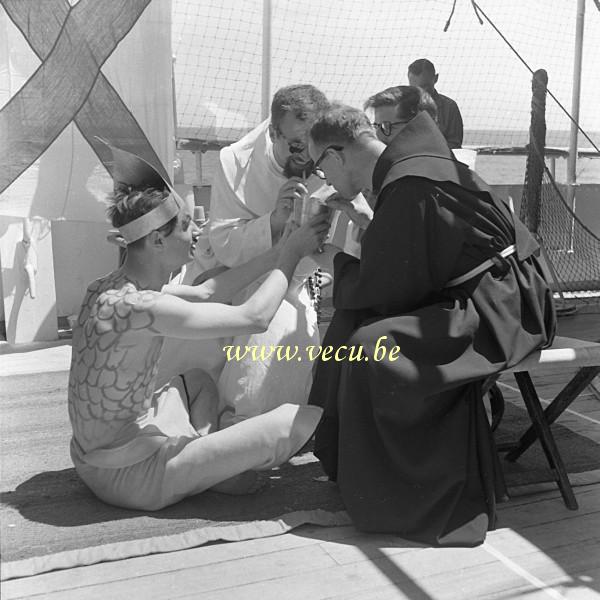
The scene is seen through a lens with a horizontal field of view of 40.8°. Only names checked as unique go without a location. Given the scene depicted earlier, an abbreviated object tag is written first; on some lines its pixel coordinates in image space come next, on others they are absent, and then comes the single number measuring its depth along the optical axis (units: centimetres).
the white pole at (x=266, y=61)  632
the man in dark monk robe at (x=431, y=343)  257
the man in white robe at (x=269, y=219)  323
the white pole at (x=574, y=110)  747
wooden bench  281
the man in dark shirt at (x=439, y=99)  590
